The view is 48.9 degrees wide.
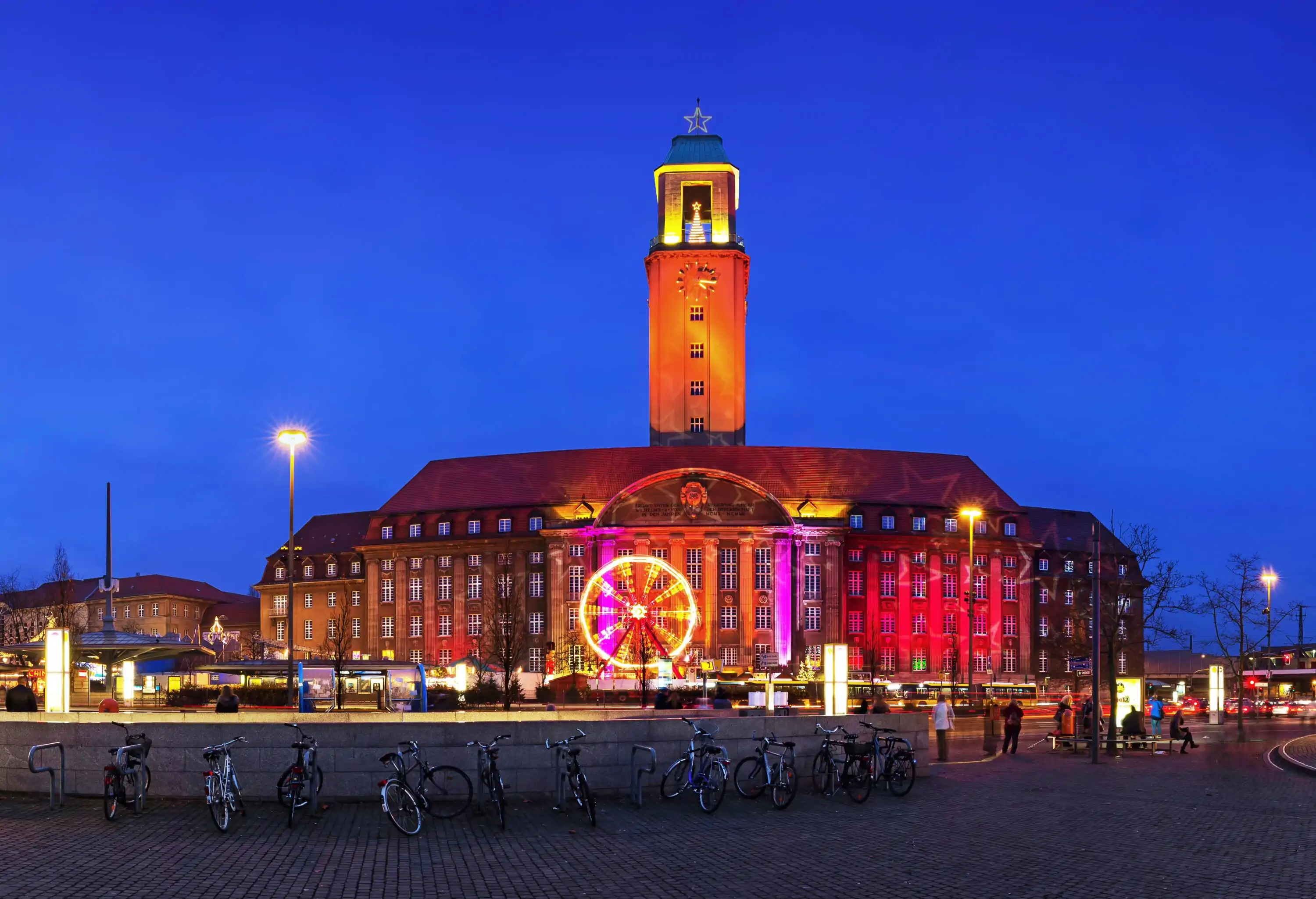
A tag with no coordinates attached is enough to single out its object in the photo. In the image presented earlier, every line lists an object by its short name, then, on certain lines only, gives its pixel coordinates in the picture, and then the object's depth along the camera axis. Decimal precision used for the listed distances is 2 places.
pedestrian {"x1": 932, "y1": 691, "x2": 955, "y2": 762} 35.50
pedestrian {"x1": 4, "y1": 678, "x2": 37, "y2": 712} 29.59
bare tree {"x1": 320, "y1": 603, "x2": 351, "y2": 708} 108.89
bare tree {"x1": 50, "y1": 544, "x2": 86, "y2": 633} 82.12
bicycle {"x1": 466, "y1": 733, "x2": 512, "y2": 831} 19.52
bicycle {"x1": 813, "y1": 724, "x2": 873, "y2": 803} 24.05
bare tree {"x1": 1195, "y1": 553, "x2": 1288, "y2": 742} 62.58
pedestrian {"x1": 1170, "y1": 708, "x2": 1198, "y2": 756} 39.56
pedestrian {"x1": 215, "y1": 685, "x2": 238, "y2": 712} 32.06
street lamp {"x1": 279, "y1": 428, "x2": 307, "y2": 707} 41.34
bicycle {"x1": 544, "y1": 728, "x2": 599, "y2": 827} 19.81
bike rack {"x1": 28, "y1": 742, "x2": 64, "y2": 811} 20.72
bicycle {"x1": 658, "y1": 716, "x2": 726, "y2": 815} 21.42
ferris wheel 84.44
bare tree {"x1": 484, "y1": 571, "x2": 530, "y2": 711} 94.75
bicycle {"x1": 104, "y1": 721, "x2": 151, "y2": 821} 19.53
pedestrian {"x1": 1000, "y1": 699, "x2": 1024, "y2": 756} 39.12
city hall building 109.25
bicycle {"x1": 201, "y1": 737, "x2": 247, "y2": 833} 18.62
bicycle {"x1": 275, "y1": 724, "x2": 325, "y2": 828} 19.48
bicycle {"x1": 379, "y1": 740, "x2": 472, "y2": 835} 18.77
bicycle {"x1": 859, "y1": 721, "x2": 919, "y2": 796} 24.50
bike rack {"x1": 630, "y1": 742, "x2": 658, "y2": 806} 22.23
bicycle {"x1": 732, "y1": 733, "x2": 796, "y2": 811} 22.36
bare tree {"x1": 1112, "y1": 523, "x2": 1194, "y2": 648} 58.44
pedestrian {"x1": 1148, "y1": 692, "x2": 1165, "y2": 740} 42.83
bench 38.81
